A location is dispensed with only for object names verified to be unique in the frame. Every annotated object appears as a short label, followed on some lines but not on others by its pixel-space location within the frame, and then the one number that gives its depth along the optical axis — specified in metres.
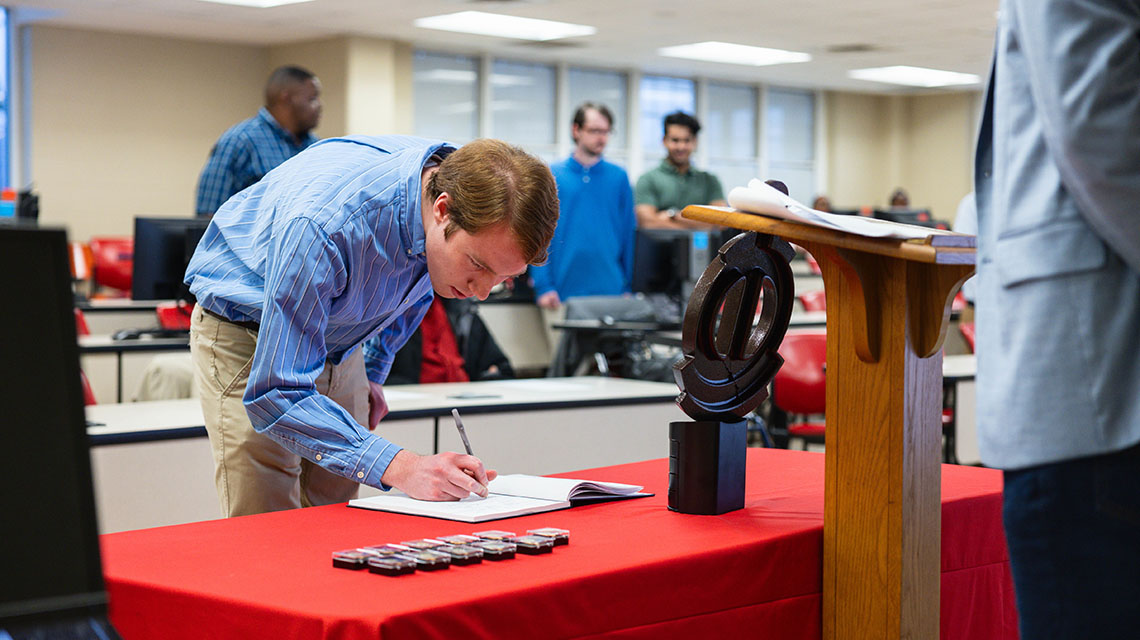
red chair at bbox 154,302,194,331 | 5.11
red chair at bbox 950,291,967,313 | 7.50
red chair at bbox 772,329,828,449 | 4.14
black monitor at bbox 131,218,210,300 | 4.59
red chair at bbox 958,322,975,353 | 5.43
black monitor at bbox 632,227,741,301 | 5.70
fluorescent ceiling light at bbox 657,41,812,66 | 11.88
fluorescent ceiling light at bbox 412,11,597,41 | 10.20
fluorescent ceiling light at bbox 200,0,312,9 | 9.57
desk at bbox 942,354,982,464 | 4.25
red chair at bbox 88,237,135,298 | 8.36
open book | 1.59
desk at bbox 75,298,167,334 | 5.66
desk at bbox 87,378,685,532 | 2.77
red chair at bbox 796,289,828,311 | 6.82
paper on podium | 1.42
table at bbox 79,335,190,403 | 4.33
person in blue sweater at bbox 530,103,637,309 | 6.18
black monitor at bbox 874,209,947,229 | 7.47
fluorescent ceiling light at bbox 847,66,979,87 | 13.37
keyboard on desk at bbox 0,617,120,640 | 0.78
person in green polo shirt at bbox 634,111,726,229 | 6.91
